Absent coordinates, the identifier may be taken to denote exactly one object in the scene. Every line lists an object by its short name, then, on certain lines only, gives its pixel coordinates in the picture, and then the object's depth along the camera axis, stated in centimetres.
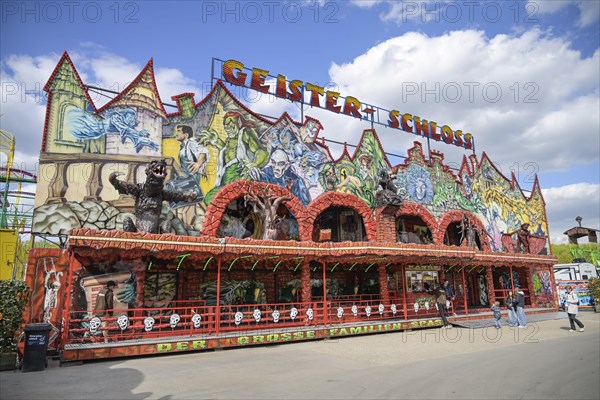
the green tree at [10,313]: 1109
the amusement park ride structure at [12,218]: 1655
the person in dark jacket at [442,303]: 1831
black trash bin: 1045
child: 1789
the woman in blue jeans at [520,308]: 1866
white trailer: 3416
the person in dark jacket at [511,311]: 1898
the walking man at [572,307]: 1636
